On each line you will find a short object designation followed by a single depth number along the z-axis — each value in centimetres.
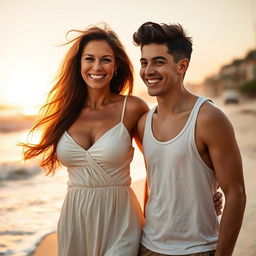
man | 260
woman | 316
